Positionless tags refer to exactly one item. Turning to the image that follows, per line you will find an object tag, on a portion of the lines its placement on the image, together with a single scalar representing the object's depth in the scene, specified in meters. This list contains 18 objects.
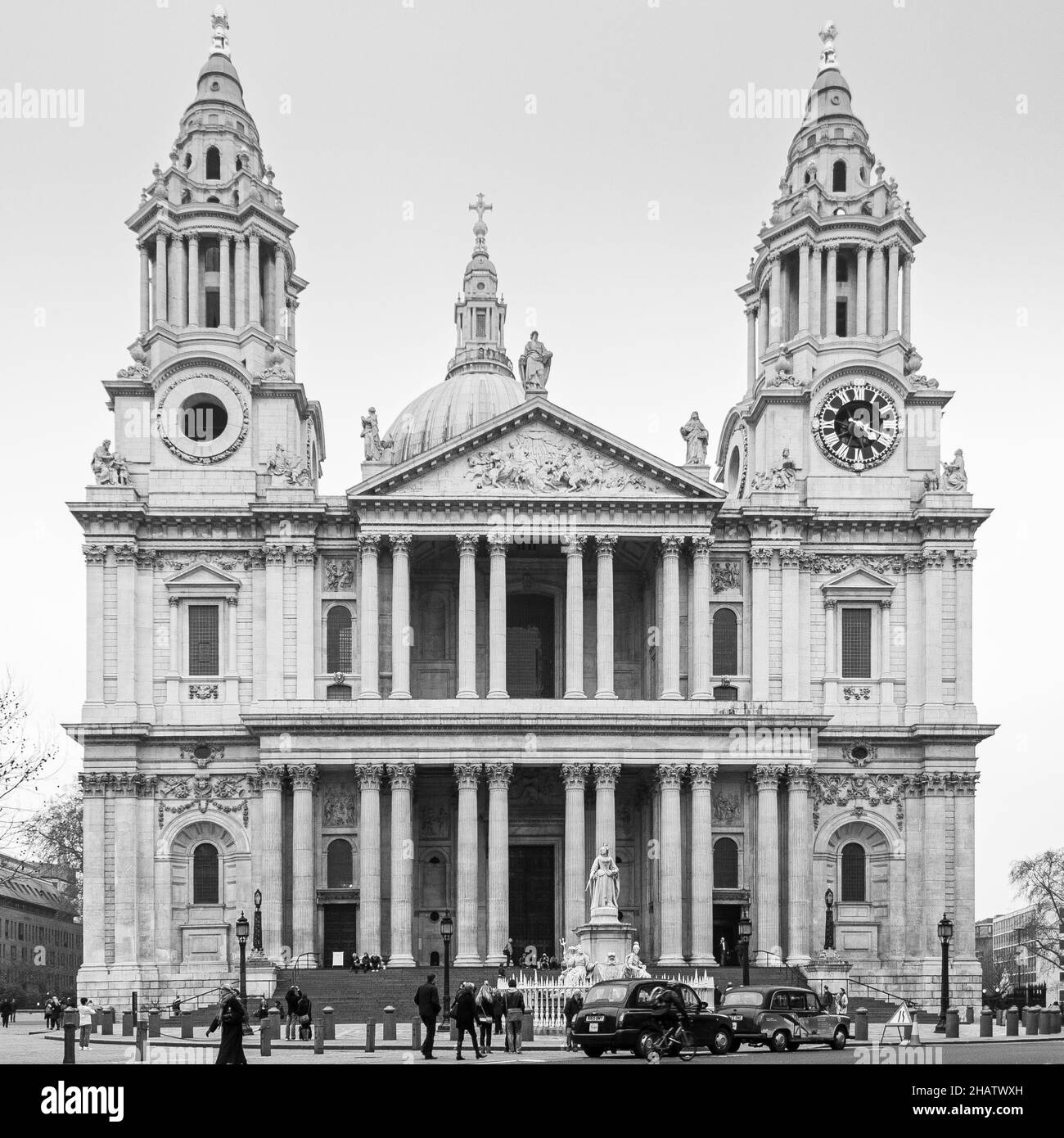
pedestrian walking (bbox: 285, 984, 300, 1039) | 51.56
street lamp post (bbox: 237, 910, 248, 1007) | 57.72
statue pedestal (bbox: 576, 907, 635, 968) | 59.38
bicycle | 37.91
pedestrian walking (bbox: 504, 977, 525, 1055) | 42.88
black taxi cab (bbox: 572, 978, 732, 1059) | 39.62
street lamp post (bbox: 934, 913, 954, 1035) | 56.00
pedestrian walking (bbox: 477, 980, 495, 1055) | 43.09
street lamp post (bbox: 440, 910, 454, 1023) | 54.69
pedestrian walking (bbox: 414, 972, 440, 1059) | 39.56
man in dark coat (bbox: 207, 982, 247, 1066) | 31.56
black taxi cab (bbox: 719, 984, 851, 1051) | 43.09
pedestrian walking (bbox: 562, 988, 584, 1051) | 47.00
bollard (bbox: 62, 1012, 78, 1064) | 37.97
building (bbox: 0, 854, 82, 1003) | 134.38
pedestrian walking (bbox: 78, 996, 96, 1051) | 58.86
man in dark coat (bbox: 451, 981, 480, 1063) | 39.88
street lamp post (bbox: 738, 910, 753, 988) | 60.75
